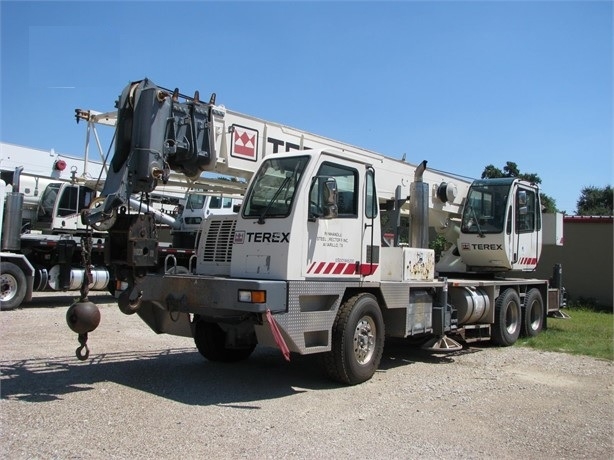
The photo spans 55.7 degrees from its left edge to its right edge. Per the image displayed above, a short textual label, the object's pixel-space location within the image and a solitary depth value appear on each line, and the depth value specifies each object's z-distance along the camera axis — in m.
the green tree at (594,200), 48.52
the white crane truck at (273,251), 6.50
